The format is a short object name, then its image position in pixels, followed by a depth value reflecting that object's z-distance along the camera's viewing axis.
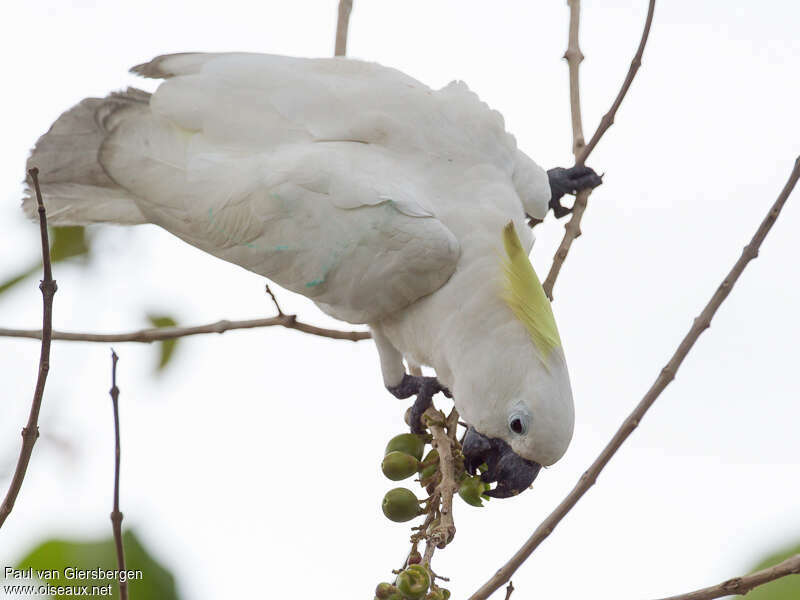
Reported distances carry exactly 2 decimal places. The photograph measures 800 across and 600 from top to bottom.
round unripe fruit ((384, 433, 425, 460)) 5.40
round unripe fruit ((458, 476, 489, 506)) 5.32
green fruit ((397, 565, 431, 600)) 3.91
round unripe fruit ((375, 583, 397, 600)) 4.02
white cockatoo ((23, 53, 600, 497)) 5.82
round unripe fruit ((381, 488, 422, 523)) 4.89
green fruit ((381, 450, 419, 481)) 5.12
